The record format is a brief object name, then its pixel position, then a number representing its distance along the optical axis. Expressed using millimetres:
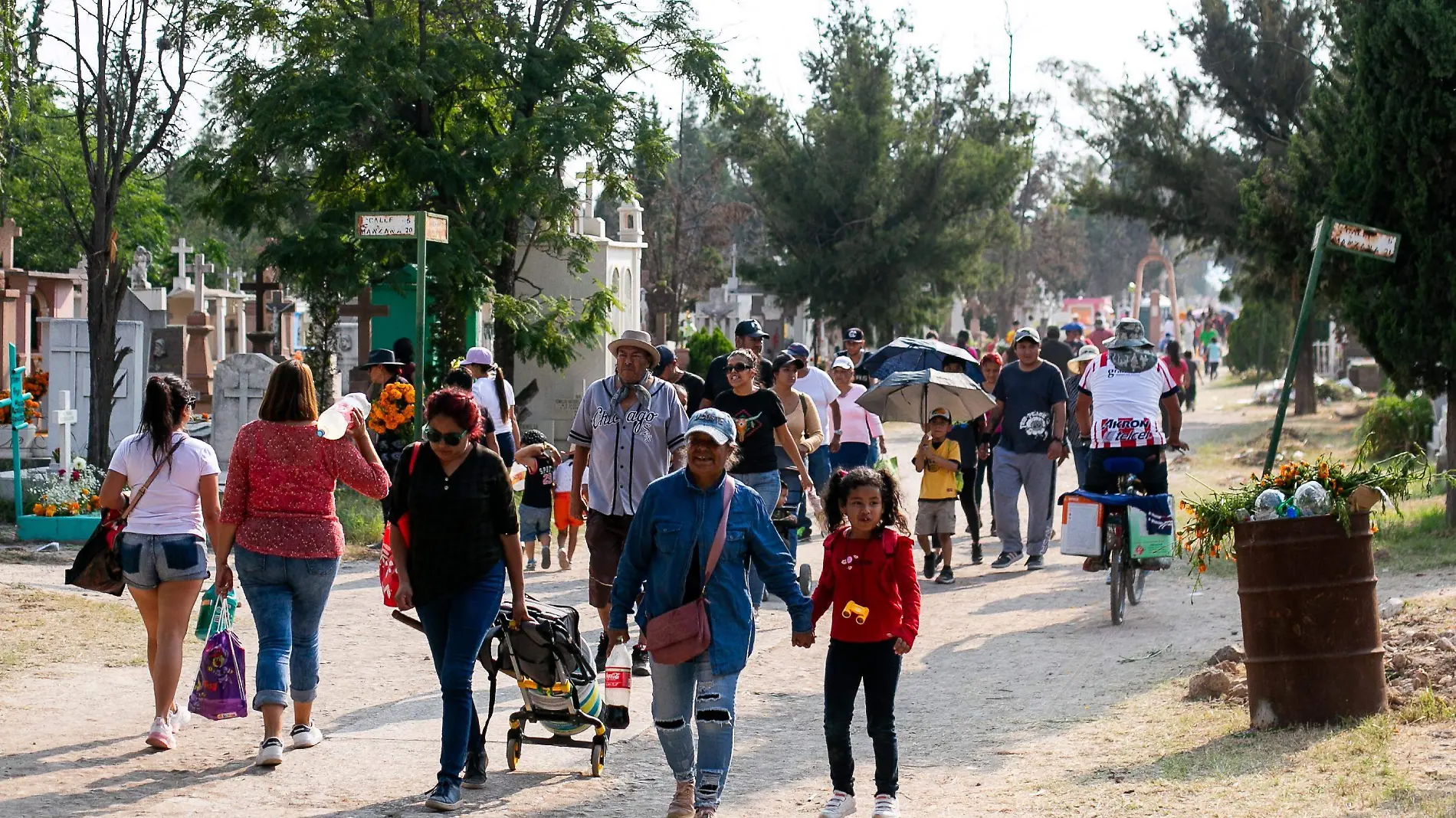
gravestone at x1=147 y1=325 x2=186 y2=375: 30469
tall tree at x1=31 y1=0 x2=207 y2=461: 16766
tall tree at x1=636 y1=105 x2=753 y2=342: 46219
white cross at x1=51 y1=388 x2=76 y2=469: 15531
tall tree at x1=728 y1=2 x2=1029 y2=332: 39188
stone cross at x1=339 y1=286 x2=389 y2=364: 21328
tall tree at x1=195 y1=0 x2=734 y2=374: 20500
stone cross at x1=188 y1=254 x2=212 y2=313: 36094
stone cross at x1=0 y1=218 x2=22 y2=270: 28156
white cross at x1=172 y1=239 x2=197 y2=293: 39938
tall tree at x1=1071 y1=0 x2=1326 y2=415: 30766
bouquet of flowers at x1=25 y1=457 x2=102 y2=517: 14555
